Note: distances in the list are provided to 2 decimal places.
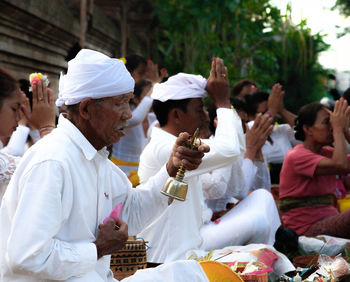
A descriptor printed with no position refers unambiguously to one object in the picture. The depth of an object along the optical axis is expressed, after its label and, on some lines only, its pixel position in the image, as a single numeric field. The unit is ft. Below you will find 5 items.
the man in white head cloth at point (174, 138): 13.65
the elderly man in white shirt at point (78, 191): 8.18
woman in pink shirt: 18.35
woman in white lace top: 12.36
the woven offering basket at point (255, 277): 12.55
